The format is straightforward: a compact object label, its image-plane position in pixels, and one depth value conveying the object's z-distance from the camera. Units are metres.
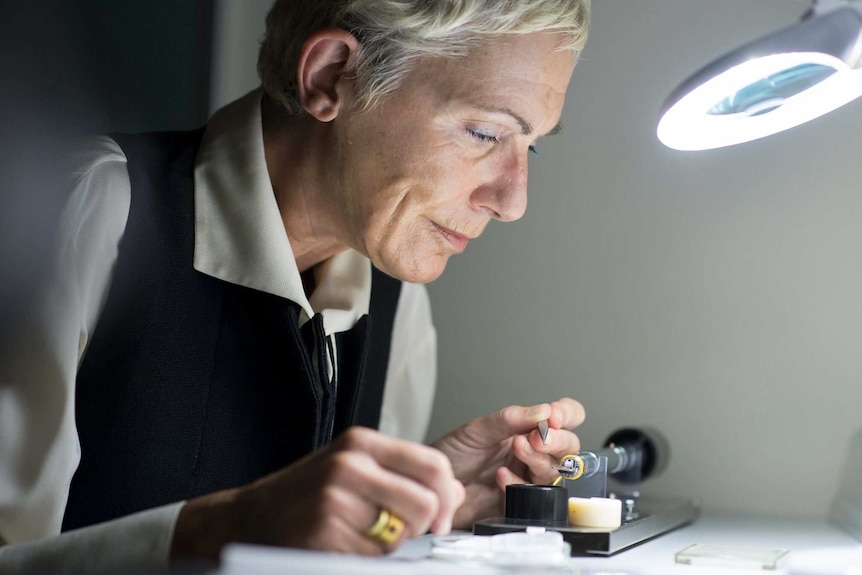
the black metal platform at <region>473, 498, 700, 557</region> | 0.98
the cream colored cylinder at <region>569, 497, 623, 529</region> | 1.04
